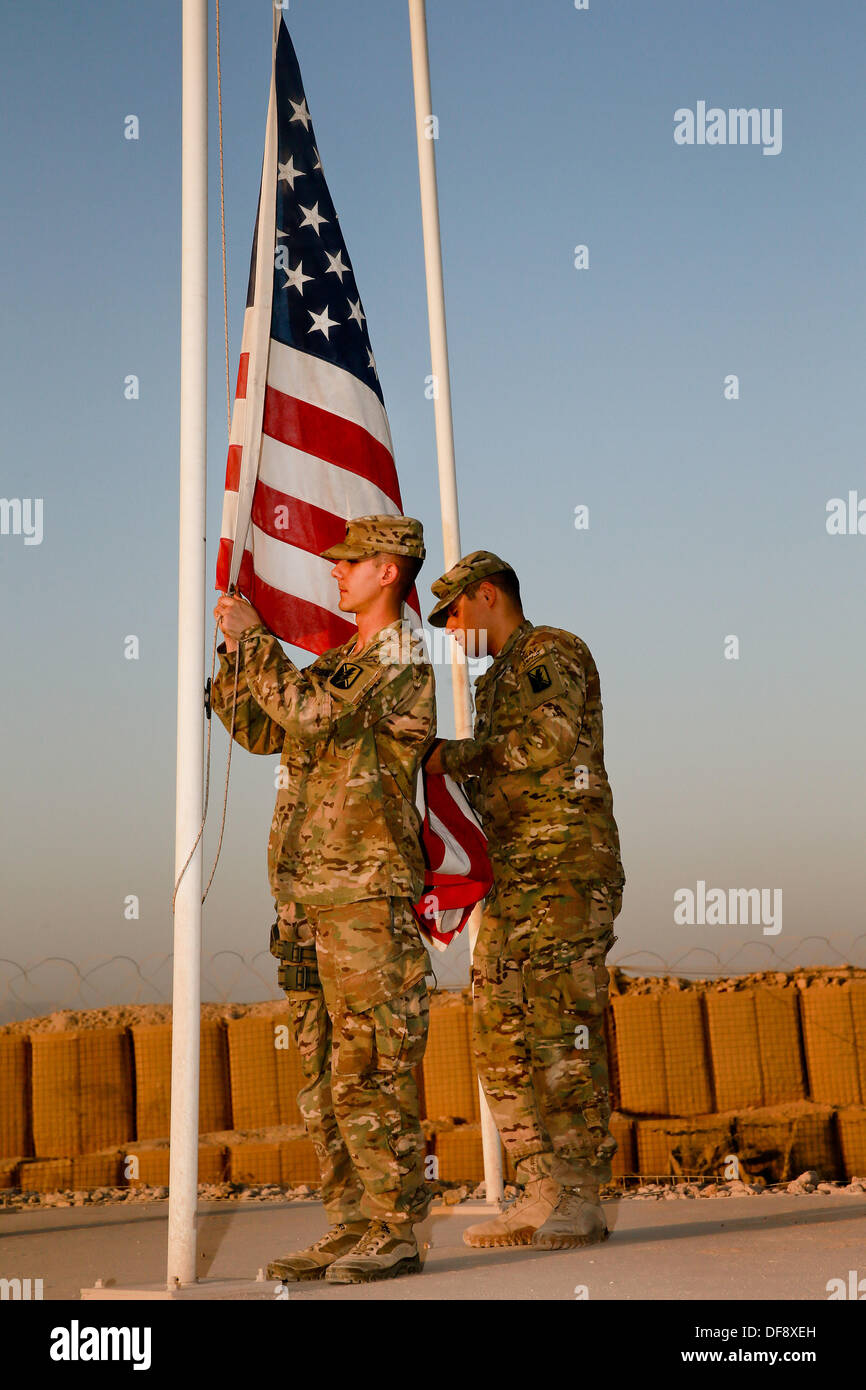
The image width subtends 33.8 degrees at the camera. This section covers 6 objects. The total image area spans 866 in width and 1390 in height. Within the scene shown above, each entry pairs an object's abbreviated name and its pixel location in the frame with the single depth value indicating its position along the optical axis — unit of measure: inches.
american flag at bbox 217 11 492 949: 172.4
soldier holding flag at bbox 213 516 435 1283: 144.3
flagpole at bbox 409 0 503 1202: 213.2
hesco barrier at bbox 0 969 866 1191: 258.1
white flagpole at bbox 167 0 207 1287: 140.0
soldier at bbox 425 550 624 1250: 164.7
